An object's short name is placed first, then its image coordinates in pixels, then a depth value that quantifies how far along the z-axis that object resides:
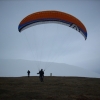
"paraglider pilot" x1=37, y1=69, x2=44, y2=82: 19.55
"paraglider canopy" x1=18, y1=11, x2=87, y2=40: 17.27
